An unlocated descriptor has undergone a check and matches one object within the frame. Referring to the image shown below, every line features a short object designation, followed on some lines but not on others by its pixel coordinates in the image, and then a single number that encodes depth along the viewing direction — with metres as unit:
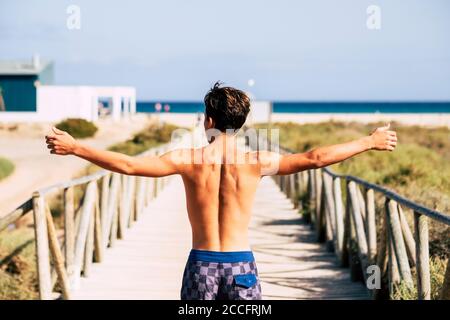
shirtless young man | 3.62
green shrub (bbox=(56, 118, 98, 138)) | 48.84
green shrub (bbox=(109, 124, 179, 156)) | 33.47
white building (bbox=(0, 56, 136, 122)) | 58.06
